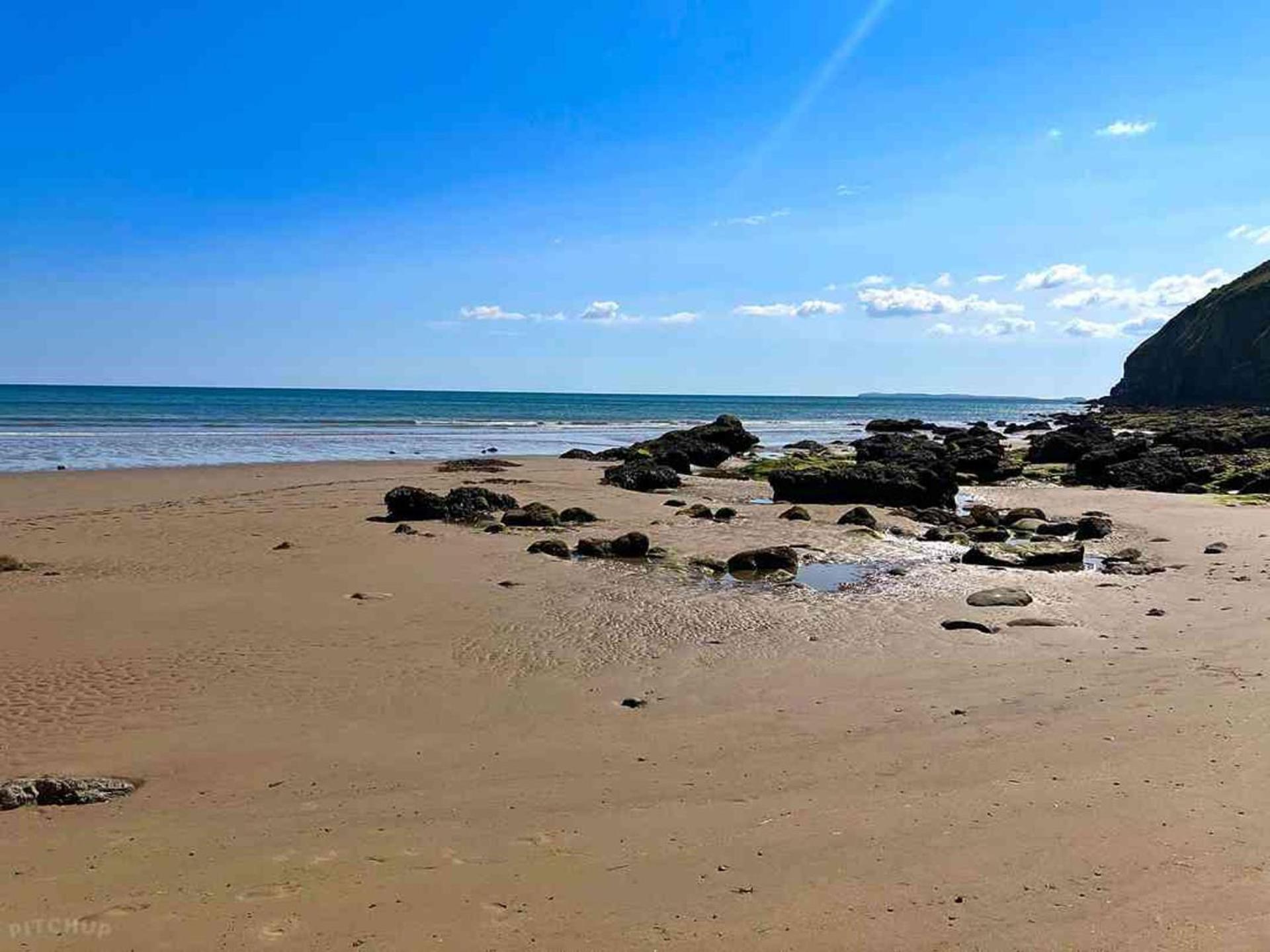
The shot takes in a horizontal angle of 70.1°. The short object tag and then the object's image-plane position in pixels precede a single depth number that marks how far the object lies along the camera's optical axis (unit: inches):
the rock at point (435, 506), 734.5
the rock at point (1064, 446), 1350.9
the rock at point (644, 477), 1007.0
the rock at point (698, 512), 781.3
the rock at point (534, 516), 706.2
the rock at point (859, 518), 716.7
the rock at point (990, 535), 670.5
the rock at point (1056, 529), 692.7
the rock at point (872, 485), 847.1
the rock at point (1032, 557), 556.4
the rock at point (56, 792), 222.1
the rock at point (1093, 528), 676.1
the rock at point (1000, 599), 447.8
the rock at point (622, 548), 584.7
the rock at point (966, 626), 400.5
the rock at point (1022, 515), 753.6
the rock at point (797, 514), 756.0
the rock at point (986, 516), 744.3
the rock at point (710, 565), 549.0
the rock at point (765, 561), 546.6
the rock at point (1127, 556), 573.9
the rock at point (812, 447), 1612.9
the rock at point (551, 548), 585.6
